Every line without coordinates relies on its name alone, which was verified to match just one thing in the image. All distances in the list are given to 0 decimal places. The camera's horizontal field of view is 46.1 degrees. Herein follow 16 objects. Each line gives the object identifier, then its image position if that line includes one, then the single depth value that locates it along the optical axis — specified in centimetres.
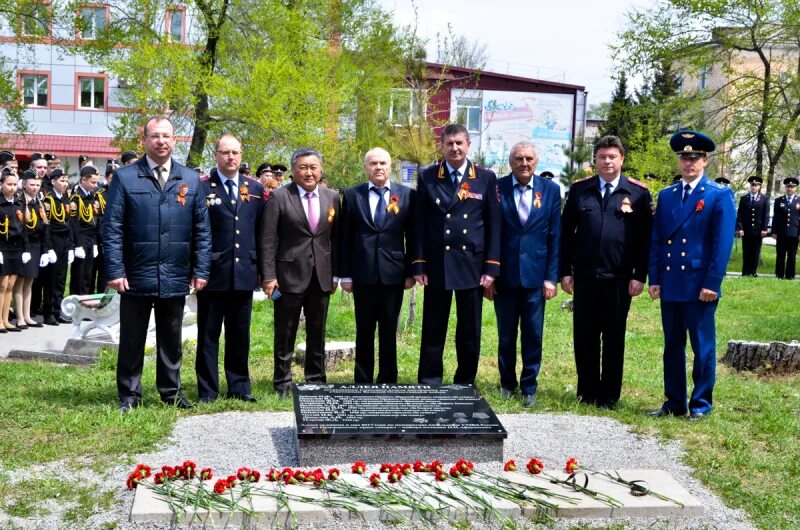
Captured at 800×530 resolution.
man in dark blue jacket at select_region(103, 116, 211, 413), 705
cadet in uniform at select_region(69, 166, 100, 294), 1440
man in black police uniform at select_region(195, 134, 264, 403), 744
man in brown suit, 757
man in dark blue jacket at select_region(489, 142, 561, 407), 774
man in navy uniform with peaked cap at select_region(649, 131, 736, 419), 726
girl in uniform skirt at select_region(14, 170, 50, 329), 1248
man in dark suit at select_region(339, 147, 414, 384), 759
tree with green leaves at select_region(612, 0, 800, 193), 2588
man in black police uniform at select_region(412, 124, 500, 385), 759
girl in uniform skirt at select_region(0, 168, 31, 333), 1206
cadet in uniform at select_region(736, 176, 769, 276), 2112
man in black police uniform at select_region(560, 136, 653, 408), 762
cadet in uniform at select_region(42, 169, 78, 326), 1352
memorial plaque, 593
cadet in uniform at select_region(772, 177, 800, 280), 2059
